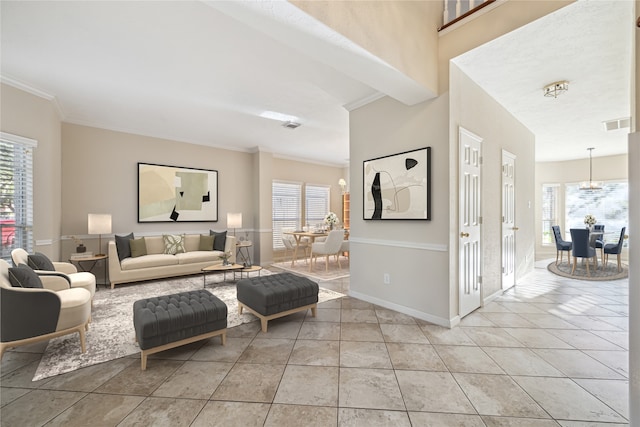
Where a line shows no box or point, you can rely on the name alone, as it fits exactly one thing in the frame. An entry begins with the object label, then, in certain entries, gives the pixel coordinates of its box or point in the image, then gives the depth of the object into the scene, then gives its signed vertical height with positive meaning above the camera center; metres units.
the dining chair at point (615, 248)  5.62 -0.71
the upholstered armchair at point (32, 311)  2.16 -0.79
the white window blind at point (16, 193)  3.33 +0.27
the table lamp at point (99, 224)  4.55 -0.15
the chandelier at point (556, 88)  3.35 +1.52
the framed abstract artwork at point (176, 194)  5.53 +0.43
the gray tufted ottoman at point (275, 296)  2.96 -0.91
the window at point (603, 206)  7.40 +0.20
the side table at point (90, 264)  4.65 -0.85
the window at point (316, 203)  8.16 +0.33
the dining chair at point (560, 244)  6.19 -0.68
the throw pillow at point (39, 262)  3.07 -0.53
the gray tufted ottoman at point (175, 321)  2.25 -0.90
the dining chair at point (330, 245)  5.87 -0.66
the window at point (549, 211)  8.40 +0.07
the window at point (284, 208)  7.47 +0.17
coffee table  4.63 -0.89
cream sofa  4.68 -0.85
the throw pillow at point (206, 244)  5.86 -0.62
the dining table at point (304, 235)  6.21 -0.46
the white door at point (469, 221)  3.18 -0.09
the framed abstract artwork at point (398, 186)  3.20 +0.34
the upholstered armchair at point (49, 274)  2.95 -0.64
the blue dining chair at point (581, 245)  5.29 -0.61
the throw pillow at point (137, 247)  5.04 -0.59
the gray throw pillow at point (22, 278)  2.37 -0.54
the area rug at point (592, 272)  5.23 -1.19
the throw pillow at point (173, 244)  5.47 -0.58
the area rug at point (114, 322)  2.37 -1.22
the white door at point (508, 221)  4.25 -0.12
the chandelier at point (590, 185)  7.37 +0.76
